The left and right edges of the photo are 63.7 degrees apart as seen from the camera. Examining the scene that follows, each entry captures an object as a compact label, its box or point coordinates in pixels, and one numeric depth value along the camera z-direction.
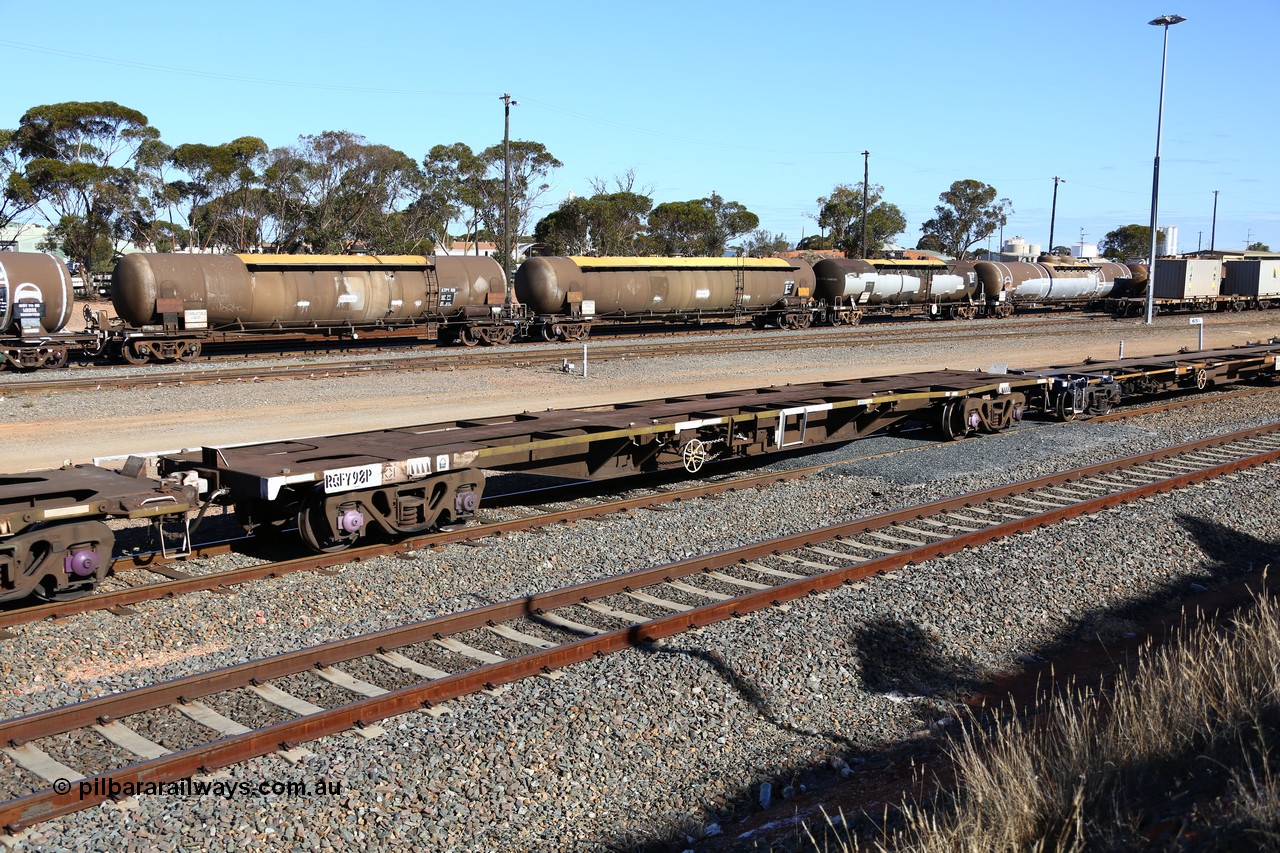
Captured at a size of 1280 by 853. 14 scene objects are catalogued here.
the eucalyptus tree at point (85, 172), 63.41
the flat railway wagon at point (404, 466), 8.15
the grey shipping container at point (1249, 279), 57.16
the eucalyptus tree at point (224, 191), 67.62
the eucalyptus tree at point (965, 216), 112.69
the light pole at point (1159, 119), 38.75
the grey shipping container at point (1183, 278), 53.53
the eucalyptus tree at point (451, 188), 75.12
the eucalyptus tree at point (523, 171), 75.94
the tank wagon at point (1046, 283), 50.88
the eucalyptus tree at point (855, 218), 96.62
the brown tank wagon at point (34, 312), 24.92
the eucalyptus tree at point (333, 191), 69.06
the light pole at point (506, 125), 45.46
